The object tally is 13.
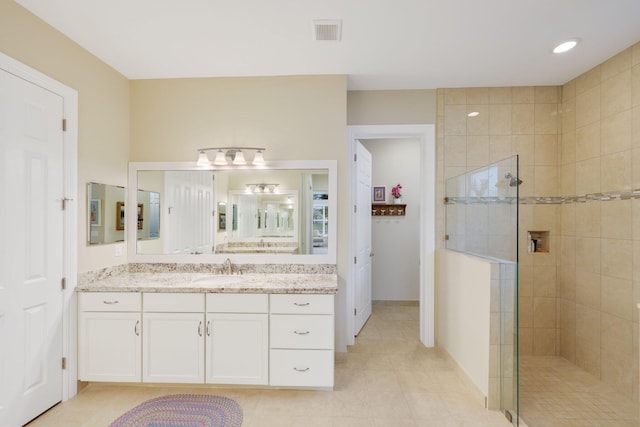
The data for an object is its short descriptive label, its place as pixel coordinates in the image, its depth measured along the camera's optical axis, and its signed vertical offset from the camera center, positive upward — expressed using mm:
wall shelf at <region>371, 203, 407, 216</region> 4703 +61
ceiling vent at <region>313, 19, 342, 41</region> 2099 +1263
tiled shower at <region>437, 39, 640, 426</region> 2410 +178
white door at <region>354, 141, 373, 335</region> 3441 -270
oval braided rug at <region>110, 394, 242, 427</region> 2053 -1351
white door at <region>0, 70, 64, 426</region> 1888 -229
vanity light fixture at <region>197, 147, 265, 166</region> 2830 +518
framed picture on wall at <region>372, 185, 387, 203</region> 4723 +299
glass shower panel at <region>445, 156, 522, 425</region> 2027 -203
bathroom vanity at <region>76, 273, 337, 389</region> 2344 -893
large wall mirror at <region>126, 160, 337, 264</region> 2943 +8
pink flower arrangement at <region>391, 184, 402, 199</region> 4645 +339
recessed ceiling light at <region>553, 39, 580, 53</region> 2328 +1266
